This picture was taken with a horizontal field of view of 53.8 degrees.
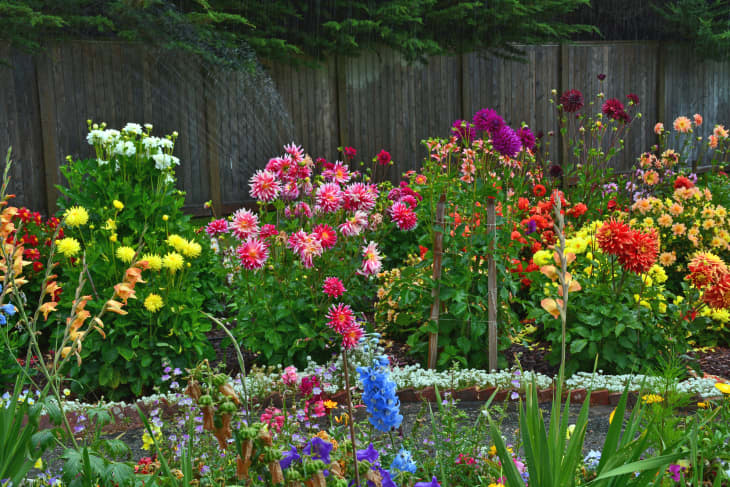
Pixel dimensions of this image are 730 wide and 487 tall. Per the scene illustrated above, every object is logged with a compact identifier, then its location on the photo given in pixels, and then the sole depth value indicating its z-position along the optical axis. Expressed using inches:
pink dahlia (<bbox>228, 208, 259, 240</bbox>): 138.8
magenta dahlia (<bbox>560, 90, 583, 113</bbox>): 218.8
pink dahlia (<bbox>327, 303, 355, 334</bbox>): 94.3
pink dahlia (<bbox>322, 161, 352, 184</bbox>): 152.2
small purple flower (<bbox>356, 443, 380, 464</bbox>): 58.4
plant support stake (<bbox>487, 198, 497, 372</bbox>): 142.3
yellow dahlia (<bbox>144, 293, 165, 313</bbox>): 138.6
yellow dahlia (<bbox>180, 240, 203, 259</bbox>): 142.0
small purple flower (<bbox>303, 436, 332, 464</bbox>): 52.1
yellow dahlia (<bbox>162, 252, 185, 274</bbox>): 138.3
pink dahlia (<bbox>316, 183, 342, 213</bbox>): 140.7
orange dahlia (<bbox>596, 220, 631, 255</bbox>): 122.6
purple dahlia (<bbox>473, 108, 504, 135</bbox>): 145.2
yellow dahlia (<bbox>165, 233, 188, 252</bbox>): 141.3
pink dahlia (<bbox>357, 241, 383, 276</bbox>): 135.8
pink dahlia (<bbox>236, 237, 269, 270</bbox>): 136.1
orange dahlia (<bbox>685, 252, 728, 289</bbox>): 117.2
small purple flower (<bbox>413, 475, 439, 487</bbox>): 56.2
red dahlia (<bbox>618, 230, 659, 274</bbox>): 122.4
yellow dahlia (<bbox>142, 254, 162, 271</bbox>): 135.3
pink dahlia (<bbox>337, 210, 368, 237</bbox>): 141.1
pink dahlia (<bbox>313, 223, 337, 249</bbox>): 140.2
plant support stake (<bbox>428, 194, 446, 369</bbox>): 143.9
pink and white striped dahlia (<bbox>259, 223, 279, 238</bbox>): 141.8
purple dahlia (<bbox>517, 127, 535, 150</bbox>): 177.3
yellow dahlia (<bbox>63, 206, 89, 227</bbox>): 137.9
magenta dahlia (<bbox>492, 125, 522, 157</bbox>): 143.2
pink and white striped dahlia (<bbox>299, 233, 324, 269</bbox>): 135.0
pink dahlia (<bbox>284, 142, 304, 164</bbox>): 146.7
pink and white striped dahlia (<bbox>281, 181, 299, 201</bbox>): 144.7
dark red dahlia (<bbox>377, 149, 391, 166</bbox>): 224.4
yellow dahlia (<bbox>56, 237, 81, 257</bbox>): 137.6
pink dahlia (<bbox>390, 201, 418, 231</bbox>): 152.3
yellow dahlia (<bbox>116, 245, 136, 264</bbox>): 135.5
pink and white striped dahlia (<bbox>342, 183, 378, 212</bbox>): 142.9
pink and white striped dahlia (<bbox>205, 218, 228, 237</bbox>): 146.5
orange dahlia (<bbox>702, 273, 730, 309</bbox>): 114.8
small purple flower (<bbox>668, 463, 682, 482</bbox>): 67.0
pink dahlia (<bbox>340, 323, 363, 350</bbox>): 93.7
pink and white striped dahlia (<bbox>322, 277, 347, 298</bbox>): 134.3
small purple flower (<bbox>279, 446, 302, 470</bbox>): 51.5
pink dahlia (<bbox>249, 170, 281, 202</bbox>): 140.9
